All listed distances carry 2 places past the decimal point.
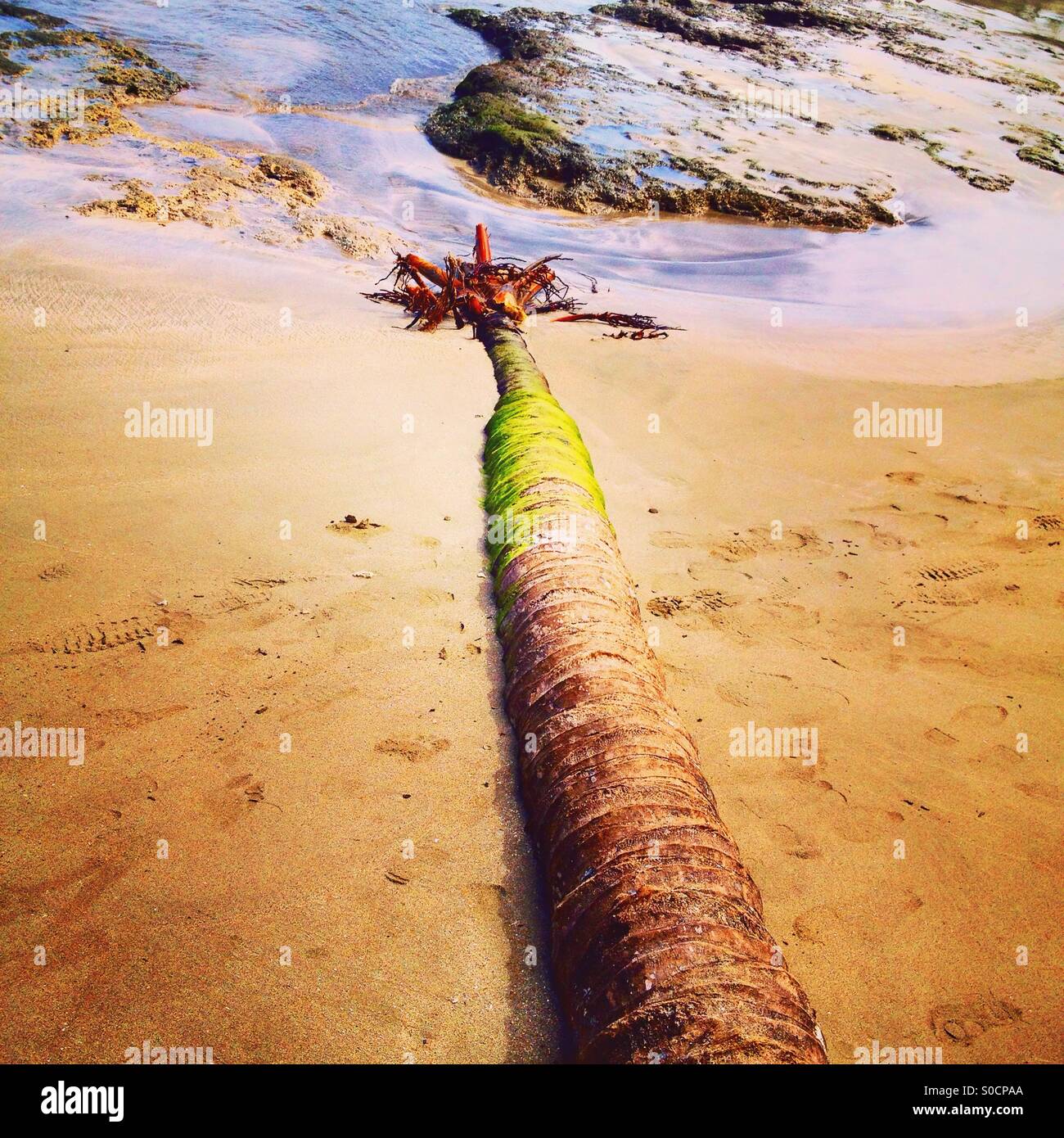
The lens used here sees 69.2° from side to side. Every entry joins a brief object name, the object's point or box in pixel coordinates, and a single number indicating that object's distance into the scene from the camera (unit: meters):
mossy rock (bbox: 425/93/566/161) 14.24
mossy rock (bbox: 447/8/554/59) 18.44
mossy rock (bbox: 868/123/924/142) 16.08
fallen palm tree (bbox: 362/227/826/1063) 2.28
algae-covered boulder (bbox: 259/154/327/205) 12.19
